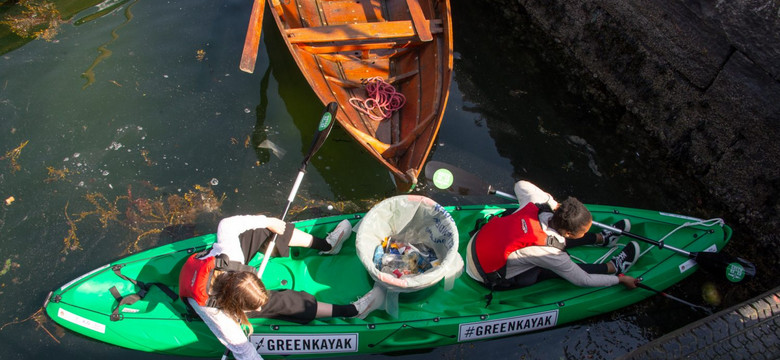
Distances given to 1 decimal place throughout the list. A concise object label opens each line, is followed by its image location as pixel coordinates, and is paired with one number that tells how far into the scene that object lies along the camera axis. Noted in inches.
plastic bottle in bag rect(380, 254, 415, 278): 159.8
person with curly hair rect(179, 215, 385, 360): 127.8
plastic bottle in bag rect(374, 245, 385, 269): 158.6
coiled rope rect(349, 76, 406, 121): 211.2
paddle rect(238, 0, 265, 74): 210.4
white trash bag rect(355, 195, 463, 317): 143.9
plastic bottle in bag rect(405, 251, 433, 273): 161.5
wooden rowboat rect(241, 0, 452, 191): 200.4
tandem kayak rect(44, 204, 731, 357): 153.9
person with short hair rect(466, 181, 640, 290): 140.9
